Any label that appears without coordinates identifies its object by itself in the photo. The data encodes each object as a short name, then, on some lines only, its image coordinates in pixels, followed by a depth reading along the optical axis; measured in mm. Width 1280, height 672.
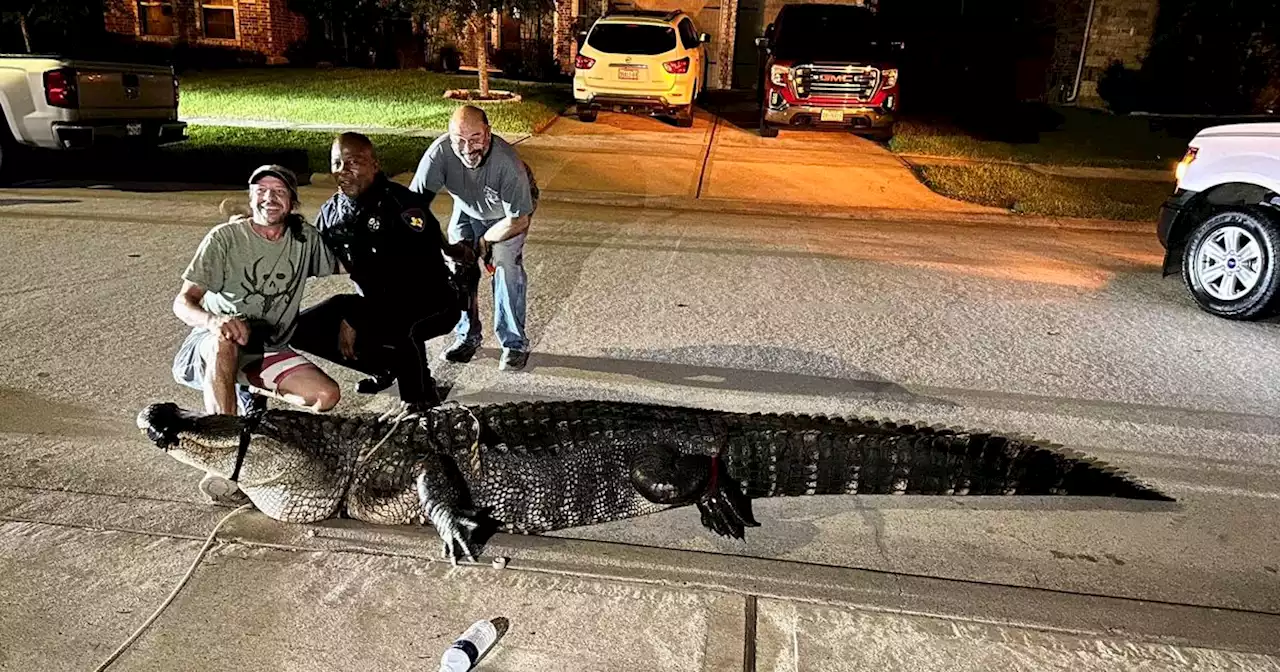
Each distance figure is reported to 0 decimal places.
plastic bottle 2721
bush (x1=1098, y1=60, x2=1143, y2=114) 20109
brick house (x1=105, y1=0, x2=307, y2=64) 24266
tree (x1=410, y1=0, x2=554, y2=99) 17234
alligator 3326
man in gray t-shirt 5023
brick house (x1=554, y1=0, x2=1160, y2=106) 19969
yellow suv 15570
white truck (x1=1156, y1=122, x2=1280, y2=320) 6551
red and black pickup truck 13812
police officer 4383
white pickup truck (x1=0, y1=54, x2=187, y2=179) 9930
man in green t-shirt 3746
